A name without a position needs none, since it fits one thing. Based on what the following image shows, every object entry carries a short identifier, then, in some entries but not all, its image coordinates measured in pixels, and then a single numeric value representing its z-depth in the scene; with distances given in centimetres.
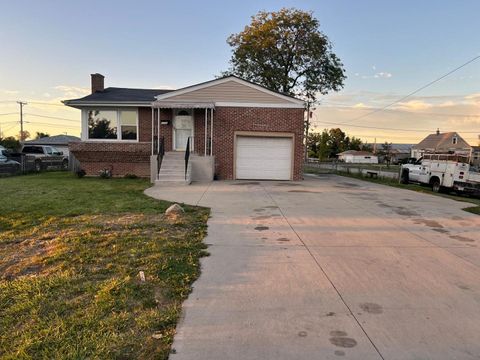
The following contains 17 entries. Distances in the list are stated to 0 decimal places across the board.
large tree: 3119
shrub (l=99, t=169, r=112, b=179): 1842
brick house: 1781
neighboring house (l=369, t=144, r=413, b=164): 8108
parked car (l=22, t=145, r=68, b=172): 2433
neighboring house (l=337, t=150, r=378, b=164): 9550
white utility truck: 1582
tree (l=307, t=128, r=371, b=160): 9178
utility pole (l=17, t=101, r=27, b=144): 6128
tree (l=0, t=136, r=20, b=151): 5051
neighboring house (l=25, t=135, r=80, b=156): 5238
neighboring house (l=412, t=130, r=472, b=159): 6258
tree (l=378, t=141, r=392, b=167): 10206
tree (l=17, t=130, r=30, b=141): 8954
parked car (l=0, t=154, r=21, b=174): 1931
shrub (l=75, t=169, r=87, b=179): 1827
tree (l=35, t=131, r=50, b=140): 8229
